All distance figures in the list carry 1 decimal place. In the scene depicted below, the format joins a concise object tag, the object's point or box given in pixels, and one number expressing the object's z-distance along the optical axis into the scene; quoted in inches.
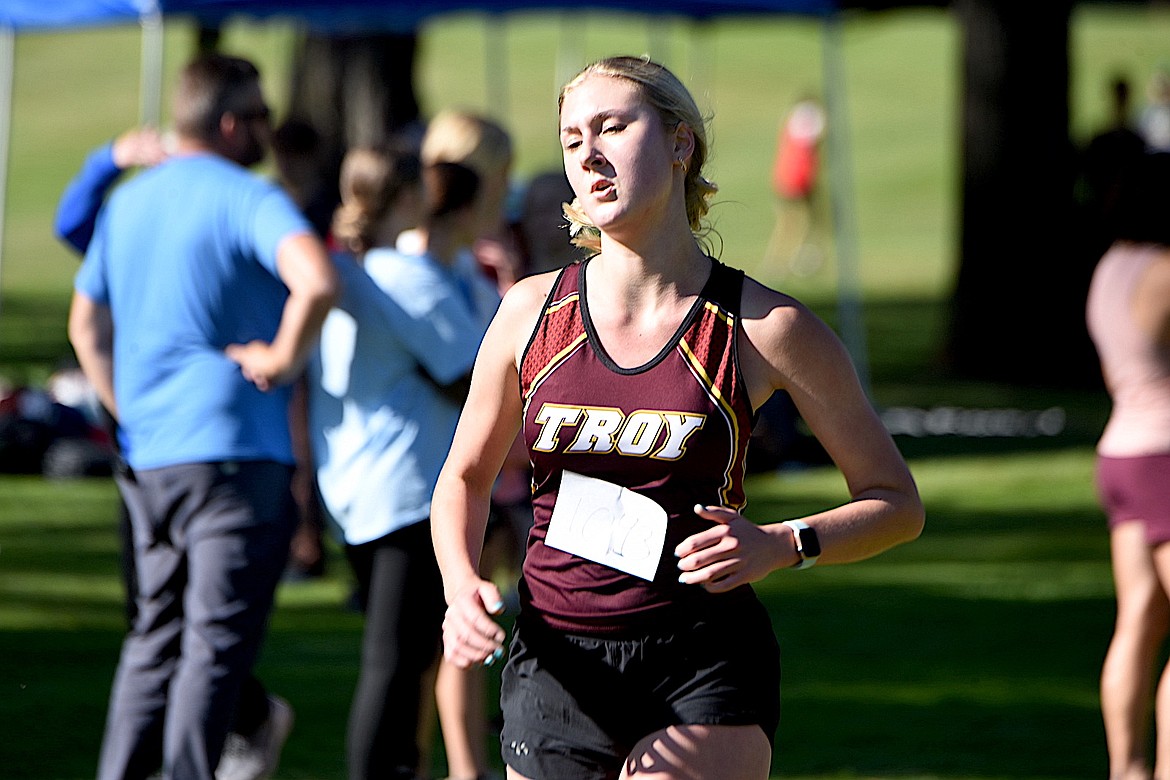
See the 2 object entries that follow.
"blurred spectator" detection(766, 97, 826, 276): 2181.3
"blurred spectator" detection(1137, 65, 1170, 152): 1717.0
